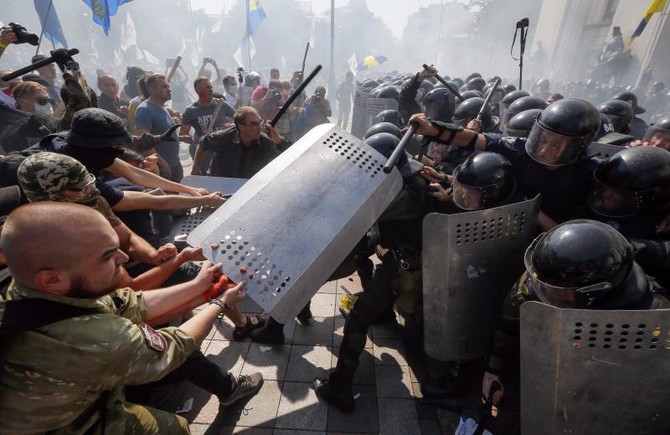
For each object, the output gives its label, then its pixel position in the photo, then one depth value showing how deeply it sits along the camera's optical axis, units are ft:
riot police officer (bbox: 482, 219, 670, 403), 5.91
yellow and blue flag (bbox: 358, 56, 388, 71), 71.20
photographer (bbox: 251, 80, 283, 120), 28.09
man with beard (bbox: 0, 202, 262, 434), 4.03
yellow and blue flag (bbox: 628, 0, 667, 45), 34.42
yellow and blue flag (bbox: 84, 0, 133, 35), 24.62
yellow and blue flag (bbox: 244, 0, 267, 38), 53.42
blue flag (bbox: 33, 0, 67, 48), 32.17
